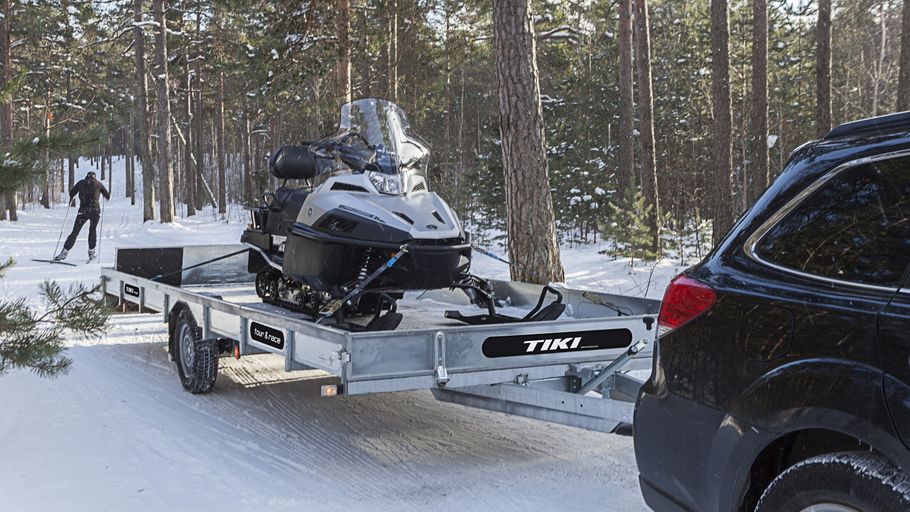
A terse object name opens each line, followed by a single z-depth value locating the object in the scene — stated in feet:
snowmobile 18.57
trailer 14.11
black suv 7.34
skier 56.34
